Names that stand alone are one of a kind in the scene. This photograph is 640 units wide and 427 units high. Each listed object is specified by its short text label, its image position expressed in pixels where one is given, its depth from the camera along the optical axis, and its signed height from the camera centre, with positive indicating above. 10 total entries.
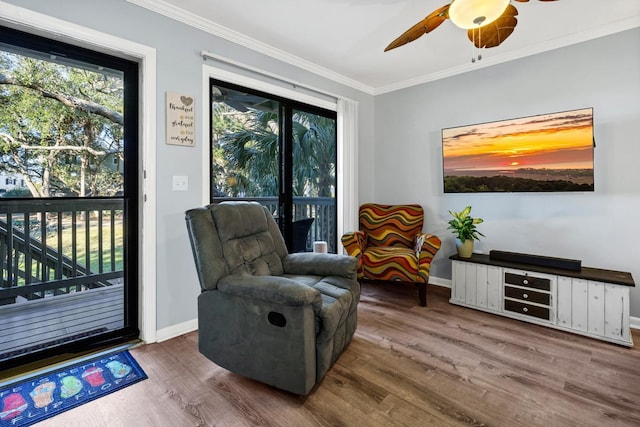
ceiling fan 1.52 +1.08
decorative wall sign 2.38 +0.71
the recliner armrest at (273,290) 1.57 -0.41
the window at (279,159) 2.85 +0.54
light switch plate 2.42 +0.23
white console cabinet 2.33 -0.70
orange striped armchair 3.00 -0.36
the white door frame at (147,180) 2.25 +0.23
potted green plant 3.11 -0.20
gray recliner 1.60 -0.51
